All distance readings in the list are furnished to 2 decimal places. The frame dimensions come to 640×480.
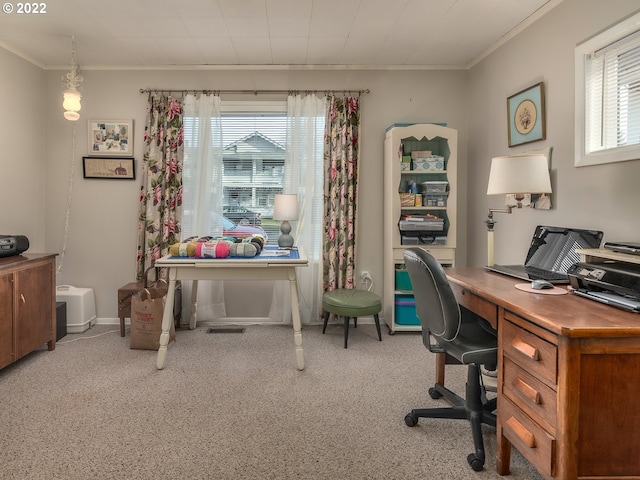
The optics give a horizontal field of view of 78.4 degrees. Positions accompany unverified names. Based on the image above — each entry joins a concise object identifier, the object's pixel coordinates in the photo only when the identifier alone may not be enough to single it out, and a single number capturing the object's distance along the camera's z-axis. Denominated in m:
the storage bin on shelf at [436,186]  3.59
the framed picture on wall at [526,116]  2.68
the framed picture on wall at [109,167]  3.79
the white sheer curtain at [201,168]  3.76
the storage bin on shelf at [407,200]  3.59
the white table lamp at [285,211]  3.31
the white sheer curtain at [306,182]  3.78
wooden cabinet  2.64
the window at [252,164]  3.86
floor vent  3.66
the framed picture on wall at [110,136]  3.79
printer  1.45
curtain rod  3.78
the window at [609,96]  2.05
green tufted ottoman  3.23
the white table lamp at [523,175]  2.19
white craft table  2.69
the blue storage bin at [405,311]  3.58
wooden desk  1.25
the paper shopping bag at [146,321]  3.14
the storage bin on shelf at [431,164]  3.58
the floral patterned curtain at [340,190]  3.77
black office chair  1.78
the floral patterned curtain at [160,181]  3.73
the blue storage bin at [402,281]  3.58
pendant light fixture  3.12
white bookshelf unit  3.54
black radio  2.82
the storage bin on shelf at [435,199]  3.60
